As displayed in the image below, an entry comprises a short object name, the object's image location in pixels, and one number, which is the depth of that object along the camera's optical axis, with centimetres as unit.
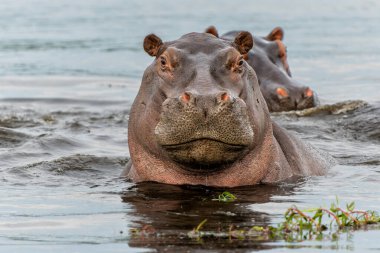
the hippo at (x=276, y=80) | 2945
